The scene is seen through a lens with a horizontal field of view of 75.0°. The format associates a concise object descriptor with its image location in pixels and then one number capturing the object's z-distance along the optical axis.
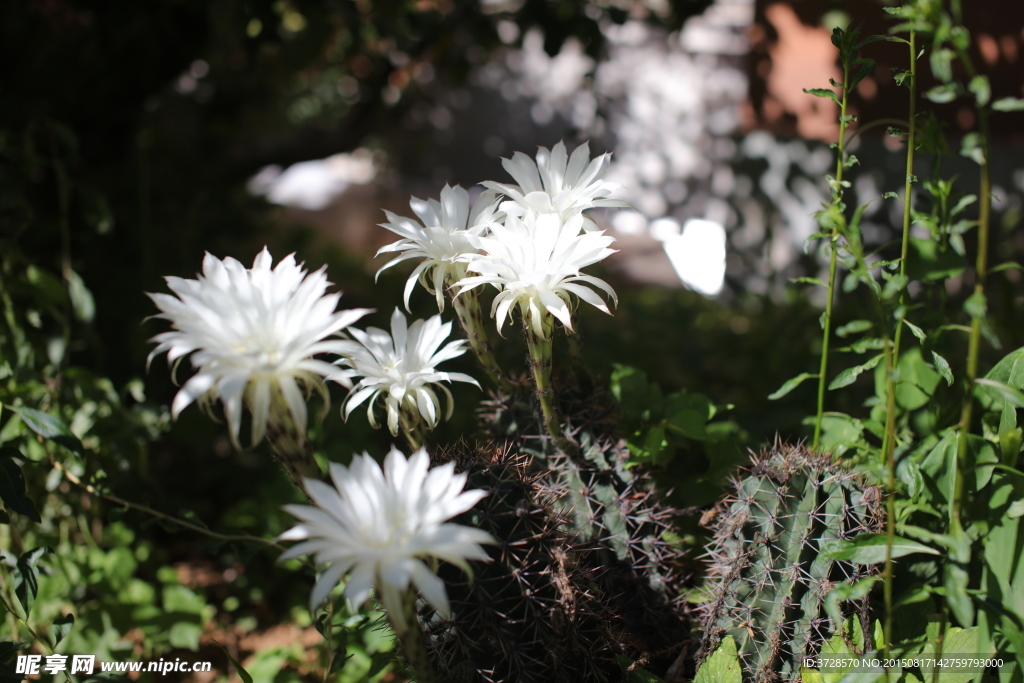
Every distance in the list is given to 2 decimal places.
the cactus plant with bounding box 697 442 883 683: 1.07
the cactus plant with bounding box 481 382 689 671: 1.15
